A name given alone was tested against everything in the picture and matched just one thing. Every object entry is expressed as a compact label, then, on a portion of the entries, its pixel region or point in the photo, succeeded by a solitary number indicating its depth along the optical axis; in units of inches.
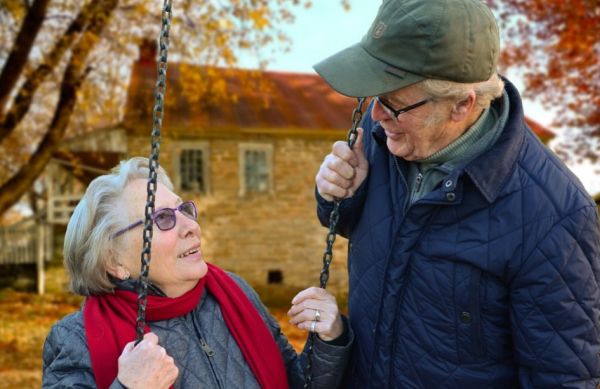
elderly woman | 81.3
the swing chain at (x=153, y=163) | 72.5
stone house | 619.5
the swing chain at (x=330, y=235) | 81.2
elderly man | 67.9
